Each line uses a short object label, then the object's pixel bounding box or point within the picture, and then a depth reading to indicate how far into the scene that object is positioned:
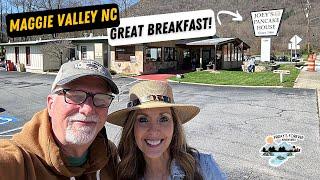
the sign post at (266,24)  23.05
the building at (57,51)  20.81
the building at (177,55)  19.70
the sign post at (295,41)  19.00
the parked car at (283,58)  35.85
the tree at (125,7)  35.16
